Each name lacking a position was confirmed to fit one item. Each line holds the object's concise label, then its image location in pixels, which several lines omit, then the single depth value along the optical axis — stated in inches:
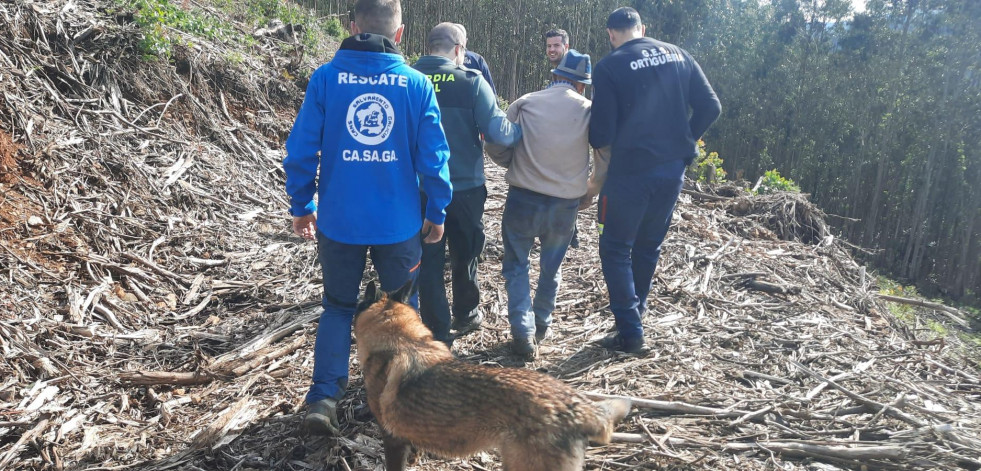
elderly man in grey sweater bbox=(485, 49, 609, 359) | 164.2
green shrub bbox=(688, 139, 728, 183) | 467.2
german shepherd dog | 90.5
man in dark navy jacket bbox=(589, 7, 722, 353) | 162.4
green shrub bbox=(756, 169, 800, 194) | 445.7
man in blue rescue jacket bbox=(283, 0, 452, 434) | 120.5
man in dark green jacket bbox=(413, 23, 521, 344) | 156.0
